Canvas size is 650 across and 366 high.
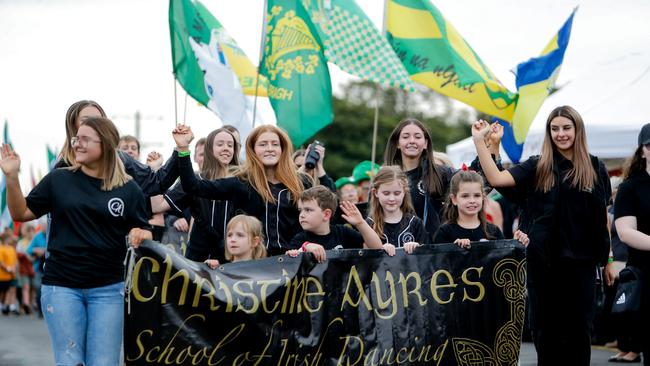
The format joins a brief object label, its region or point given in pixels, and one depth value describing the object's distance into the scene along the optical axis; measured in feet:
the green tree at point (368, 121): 265.95
